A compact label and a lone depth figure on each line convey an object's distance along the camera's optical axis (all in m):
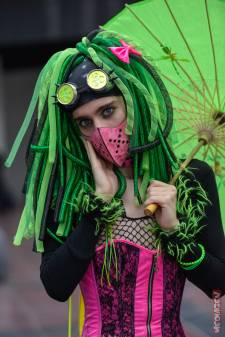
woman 4.90
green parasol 5.68
